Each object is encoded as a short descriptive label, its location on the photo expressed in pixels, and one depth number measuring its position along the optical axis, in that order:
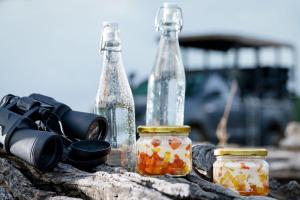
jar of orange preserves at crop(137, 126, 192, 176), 2.50
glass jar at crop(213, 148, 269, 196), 2.72
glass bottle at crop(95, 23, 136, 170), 2.84
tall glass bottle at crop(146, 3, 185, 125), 2.78
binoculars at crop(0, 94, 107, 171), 2.56
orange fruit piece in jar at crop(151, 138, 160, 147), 2.50
